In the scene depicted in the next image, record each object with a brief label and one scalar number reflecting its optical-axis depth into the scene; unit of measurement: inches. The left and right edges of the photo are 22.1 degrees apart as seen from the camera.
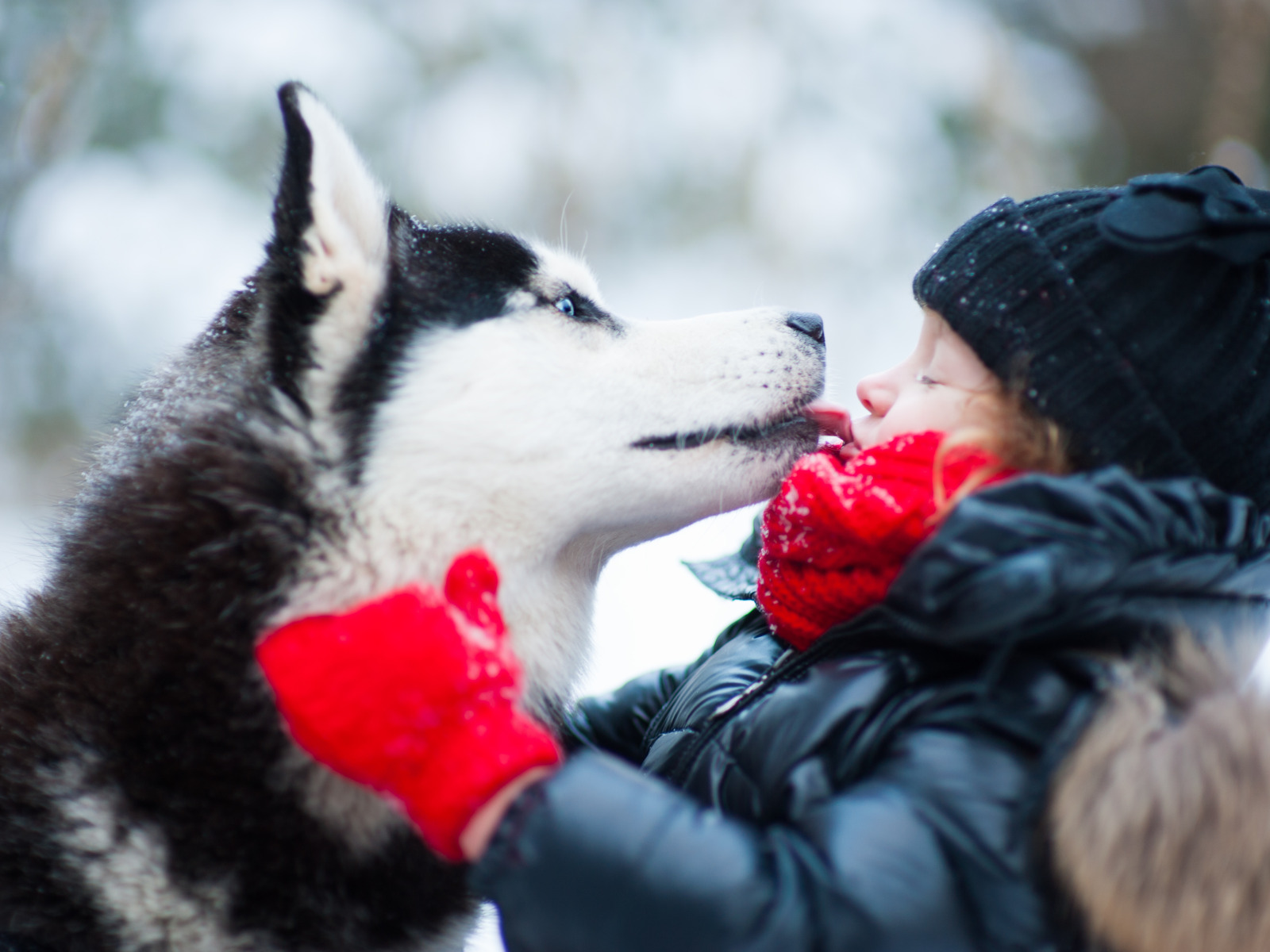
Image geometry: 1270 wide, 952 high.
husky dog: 55.1
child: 52.3
